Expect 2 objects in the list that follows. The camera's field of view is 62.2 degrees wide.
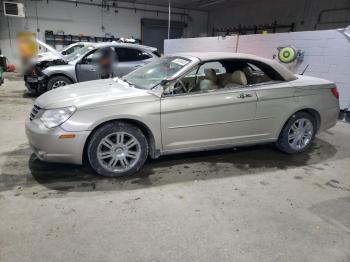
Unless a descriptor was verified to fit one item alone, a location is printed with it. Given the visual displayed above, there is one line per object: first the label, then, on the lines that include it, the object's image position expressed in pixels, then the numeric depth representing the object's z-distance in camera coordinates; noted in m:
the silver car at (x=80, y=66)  7.16
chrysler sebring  2.97
